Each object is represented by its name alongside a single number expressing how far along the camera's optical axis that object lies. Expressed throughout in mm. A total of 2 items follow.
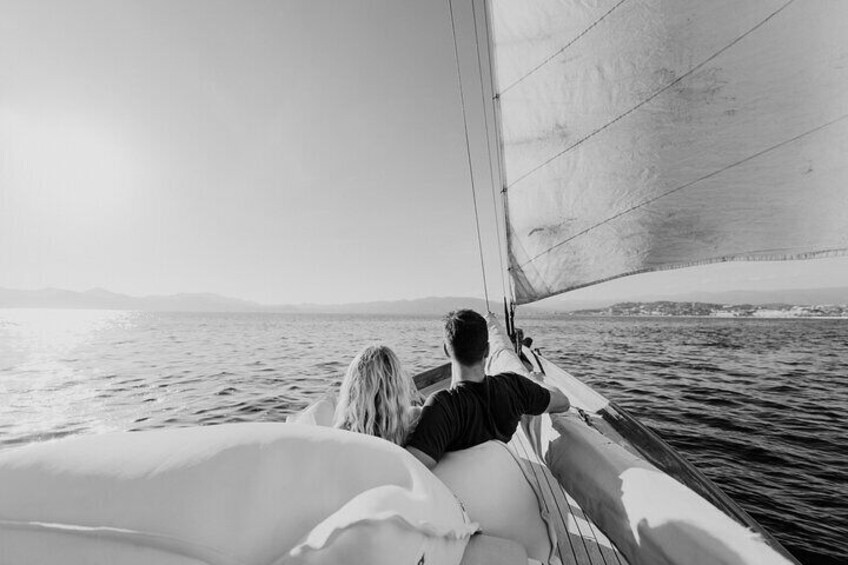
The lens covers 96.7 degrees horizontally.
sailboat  943
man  2057
